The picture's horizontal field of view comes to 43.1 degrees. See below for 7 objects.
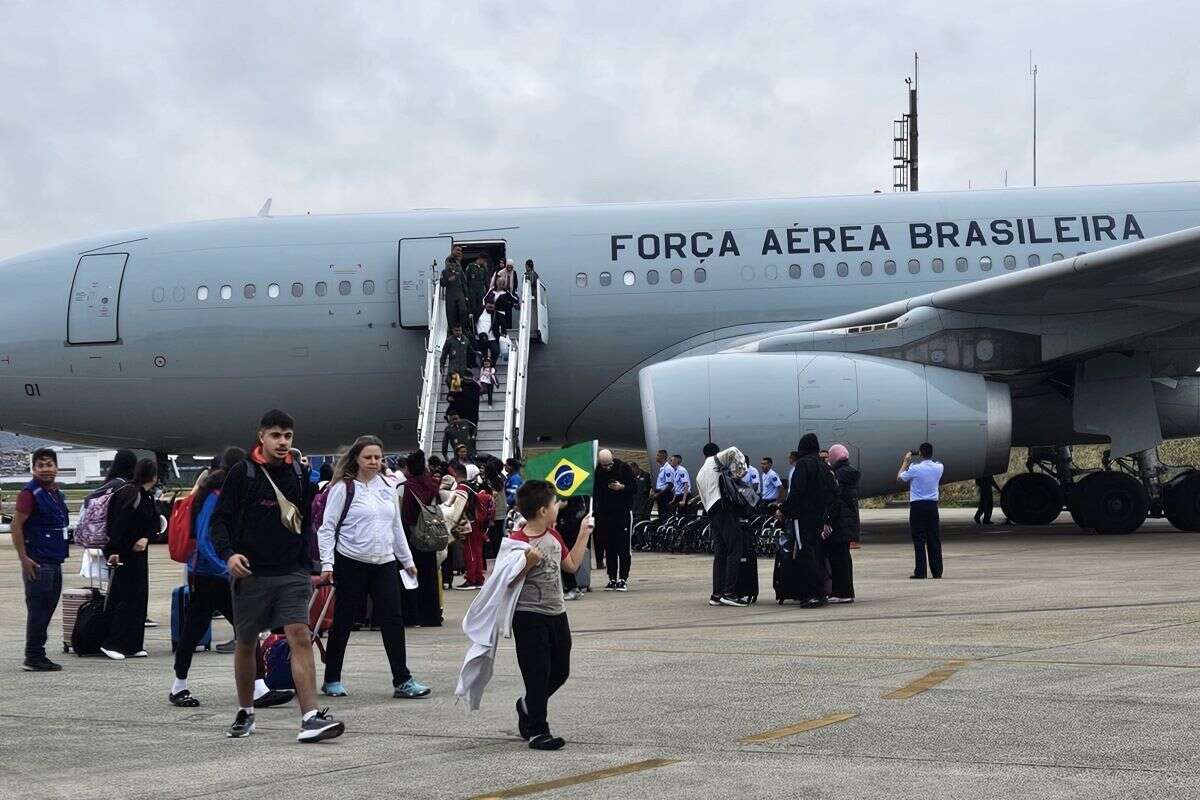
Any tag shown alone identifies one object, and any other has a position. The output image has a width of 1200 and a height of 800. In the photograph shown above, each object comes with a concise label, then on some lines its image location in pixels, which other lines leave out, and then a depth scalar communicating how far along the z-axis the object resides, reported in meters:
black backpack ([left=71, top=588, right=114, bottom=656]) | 10.59
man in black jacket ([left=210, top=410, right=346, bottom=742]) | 7.41
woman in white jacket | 8.51
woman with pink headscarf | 12.81
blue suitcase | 10.54
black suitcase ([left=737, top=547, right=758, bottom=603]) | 12.98
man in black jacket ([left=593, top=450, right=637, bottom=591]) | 14.95
